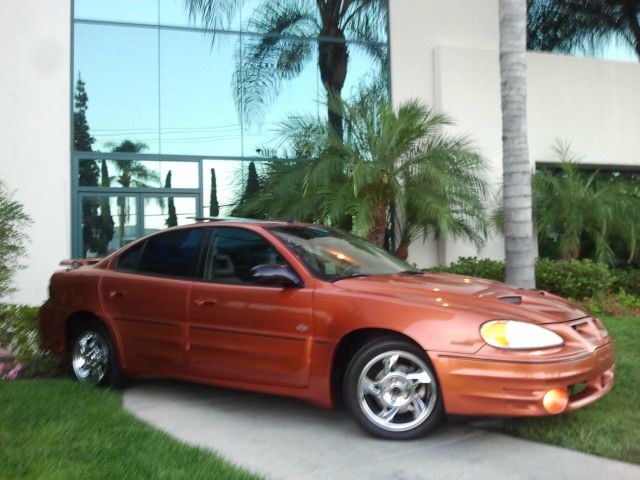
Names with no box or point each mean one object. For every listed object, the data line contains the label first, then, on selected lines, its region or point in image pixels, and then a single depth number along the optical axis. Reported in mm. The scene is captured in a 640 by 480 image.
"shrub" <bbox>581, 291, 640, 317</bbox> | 10141
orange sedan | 4188
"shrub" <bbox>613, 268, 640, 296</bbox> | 12578
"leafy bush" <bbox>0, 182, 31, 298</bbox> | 6482
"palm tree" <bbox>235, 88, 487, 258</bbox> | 10719
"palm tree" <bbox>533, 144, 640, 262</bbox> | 12172
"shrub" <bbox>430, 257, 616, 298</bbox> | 10680
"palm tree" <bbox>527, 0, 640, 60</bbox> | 15609
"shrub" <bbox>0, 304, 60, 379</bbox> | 6613
